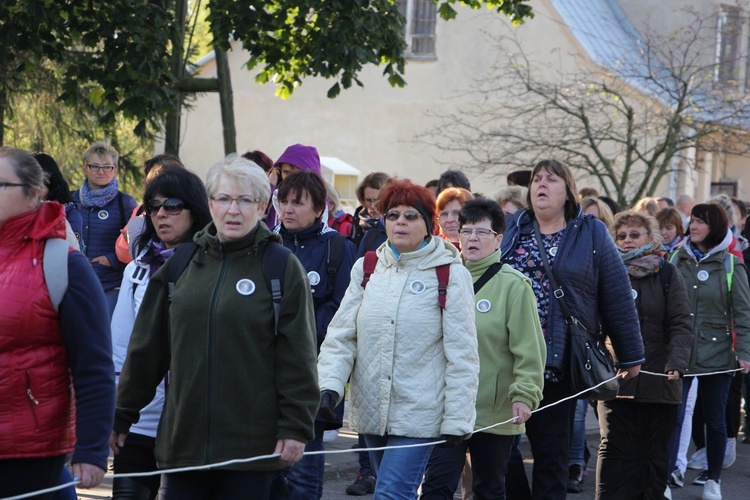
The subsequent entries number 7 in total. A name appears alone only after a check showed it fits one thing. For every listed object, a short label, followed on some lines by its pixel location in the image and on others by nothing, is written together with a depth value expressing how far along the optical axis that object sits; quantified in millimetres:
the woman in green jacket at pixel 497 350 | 9610
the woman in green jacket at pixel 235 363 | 7130
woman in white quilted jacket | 8649
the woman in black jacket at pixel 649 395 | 11736
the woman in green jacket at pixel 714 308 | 14261
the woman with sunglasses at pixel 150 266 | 8079
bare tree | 29534
